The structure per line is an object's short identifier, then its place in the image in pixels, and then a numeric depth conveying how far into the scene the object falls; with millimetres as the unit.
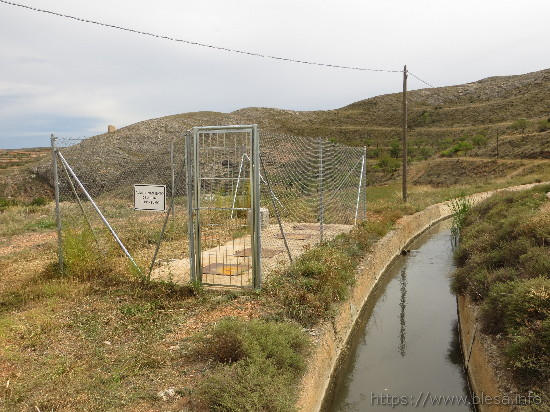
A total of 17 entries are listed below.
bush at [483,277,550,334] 5082
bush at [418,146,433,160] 42194
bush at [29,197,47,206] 19650
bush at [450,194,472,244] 12539
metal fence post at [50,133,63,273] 6932
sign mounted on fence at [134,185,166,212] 6730
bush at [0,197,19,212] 18219
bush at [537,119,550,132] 38562
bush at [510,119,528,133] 41697
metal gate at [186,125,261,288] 6332
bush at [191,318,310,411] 3721
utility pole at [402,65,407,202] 20484
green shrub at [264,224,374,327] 6004
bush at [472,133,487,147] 40844
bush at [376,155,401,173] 37875
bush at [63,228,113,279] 7359
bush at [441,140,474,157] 39375
